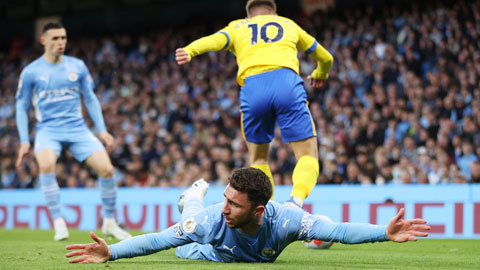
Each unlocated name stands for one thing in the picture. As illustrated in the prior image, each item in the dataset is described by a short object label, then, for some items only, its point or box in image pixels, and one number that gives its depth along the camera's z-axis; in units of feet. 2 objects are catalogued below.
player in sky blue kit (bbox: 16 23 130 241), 51.70
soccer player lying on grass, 27.48
